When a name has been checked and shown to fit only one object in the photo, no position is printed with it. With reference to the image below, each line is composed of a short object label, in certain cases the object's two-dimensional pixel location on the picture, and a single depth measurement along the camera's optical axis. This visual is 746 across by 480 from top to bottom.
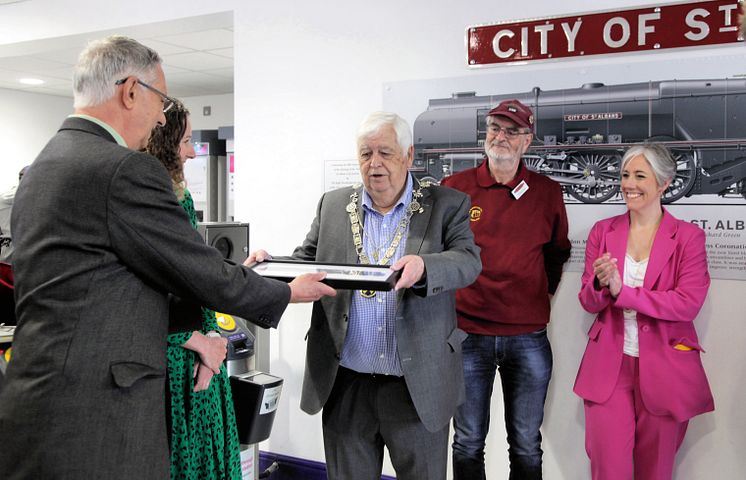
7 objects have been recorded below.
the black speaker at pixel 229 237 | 2.91
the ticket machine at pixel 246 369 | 2.65
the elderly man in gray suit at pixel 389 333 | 1.96
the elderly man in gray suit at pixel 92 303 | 1.31
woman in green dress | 1.68
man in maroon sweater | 2.63
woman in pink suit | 2.43
